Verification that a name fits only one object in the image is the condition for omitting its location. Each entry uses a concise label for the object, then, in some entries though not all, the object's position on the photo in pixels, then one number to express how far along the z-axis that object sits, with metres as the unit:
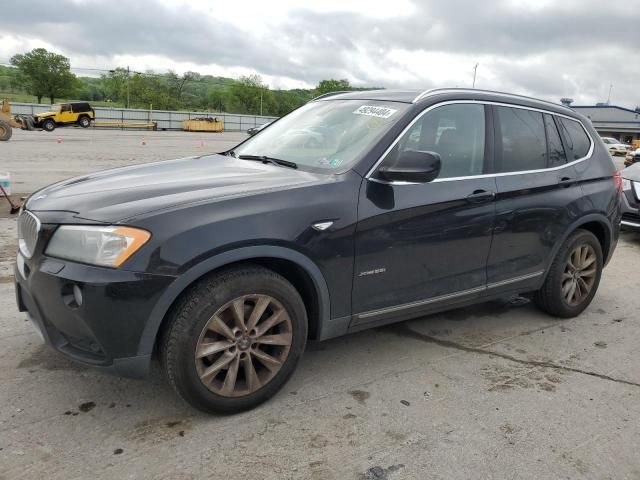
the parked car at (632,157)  19.61
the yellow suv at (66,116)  35.83
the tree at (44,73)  85.31
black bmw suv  2.51
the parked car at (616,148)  41.69
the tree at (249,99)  109.50
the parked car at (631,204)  7.87
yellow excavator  21.19
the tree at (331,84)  121.07
